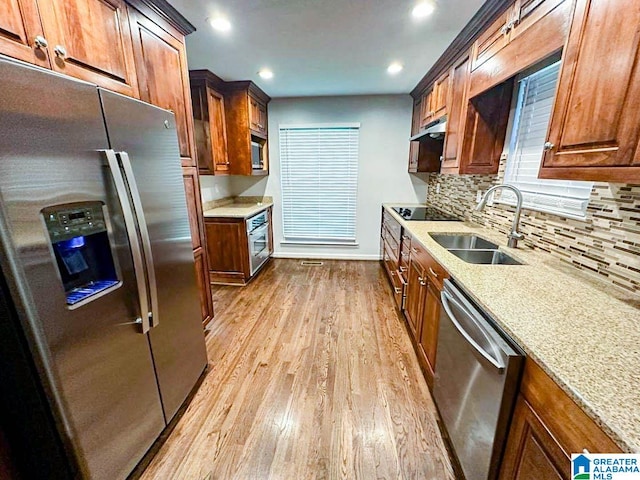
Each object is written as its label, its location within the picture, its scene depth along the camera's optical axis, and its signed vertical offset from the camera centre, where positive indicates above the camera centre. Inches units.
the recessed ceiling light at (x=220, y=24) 74.7 +41.3
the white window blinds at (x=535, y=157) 59.4 +3.8
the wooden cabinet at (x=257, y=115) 137.3 +29.9
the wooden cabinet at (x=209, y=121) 118.9 +23.3
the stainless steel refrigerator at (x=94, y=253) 32.2 -12.0
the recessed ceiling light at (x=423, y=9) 67.5 +41.0
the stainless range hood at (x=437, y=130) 97.8 +15.1
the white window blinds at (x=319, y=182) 161.5 -6.3
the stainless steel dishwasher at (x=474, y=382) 36.2 -32.8
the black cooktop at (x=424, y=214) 113.3 -19.3
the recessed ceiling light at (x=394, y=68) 107.3 +41.6
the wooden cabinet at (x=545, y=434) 25.6 -27.6
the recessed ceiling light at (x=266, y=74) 114.2 +41.9
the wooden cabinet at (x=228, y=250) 129.7 -37.7
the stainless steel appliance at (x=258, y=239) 138.3 -36.8
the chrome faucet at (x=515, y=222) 67.2 -12.9
